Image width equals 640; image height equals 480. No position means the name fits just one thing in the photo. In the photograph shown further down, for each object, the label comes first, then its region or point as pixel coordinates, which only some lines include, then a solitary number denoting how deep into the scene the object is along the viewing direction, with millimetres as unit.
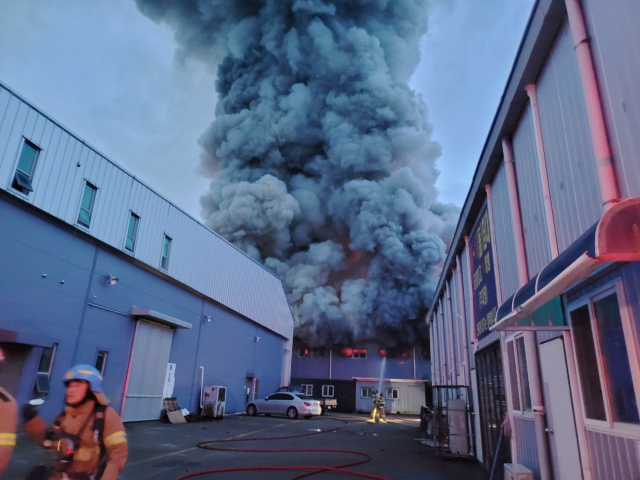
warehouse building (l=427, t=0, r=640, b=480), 3277
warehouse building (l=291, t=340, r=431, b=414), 29453
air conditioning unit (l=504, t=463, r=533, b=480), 5285
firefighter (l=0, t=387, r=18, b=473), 2195
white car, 20625
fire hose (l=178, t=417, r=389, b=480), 6843
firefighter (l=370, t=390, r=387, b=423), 20875
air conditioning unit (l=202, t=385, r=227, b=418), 18297
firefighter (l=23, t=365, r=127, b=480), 2617
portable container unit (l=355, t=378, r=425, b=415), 29250
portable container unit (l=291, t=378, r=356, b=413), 29734
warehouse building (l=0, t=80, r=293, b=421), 10531
